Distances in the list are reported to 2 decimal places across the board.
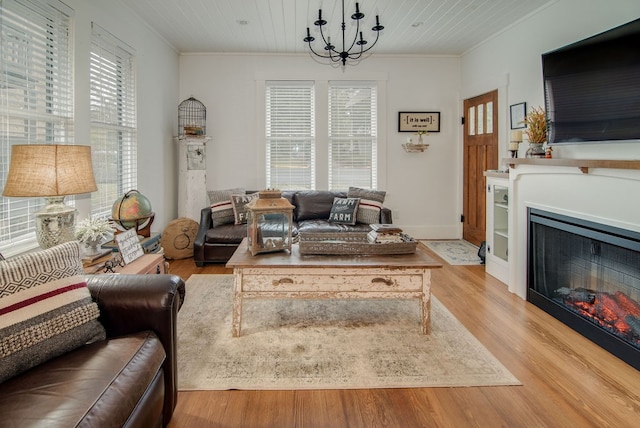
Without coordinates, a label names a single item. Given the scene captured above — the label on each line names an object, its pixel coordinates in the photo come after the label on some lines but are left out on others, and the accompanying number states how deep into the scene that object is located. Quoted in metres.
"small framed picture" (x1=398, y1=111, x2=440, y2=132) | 5.59
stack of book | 2.68
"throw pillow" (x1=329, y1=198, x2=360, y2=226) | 4.57
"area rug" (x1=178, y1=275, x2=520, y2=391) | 2.04
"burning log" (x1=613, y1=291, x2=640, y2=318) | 2.28
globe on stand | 2.94
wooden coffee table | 2.45
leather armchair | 1.08
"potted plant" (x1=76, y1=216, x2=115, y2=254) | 2.32
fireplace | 2.29
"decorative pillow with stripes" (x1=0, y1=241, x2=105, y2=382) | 1.27
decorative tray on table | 2.62
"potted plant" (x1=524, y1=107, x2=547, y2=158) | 3.32
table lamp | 1.95
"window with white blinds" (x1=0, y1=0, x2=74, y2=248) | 2.31
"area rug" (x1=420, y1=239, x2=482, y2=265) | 4.54
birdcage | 5.32
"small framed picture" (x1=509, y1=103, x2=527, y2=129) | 4.03
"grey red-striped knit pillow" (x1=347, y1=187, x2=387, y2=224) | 4.54
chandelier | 2.96
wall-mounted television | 2.39
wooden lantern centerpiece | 2.57
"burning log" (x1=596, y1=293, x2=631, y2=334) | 2.34
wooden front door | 4.77
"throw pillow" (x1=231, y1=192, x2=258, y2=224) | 4.48
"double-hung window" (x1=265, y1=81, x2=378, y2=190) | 5.52
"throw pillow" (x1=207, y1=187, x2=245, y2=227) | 4.47
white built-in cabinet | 3.79
